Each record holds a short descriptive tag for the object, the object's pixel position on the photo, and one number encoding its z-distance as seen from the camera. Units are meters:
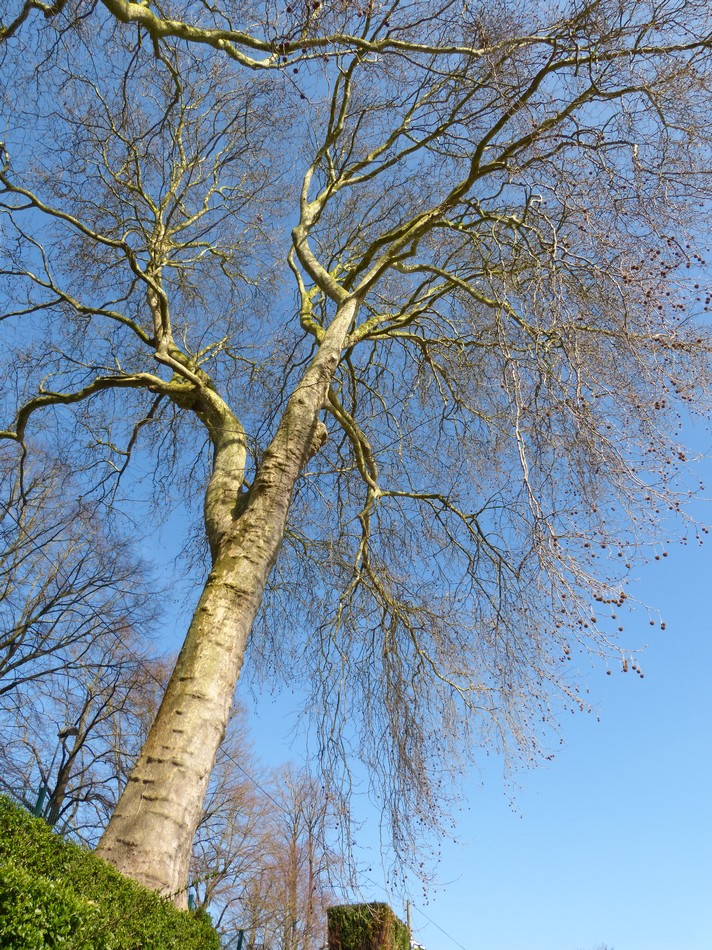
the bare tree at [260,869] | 17.16
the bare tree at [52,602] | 11.72
